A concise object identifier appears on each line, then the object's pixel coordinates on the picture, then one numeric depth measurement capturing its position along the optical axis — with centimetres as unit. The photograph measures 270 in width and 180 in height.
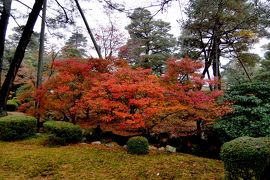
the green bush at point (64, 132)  734
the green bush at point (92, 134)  850
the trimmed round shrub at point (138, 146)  661
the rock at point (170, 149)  733
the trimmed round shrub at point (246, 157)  426
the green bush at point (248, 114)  665
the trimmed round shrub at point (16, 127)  782
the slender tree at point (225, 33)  1081
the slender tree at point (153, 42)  1831
